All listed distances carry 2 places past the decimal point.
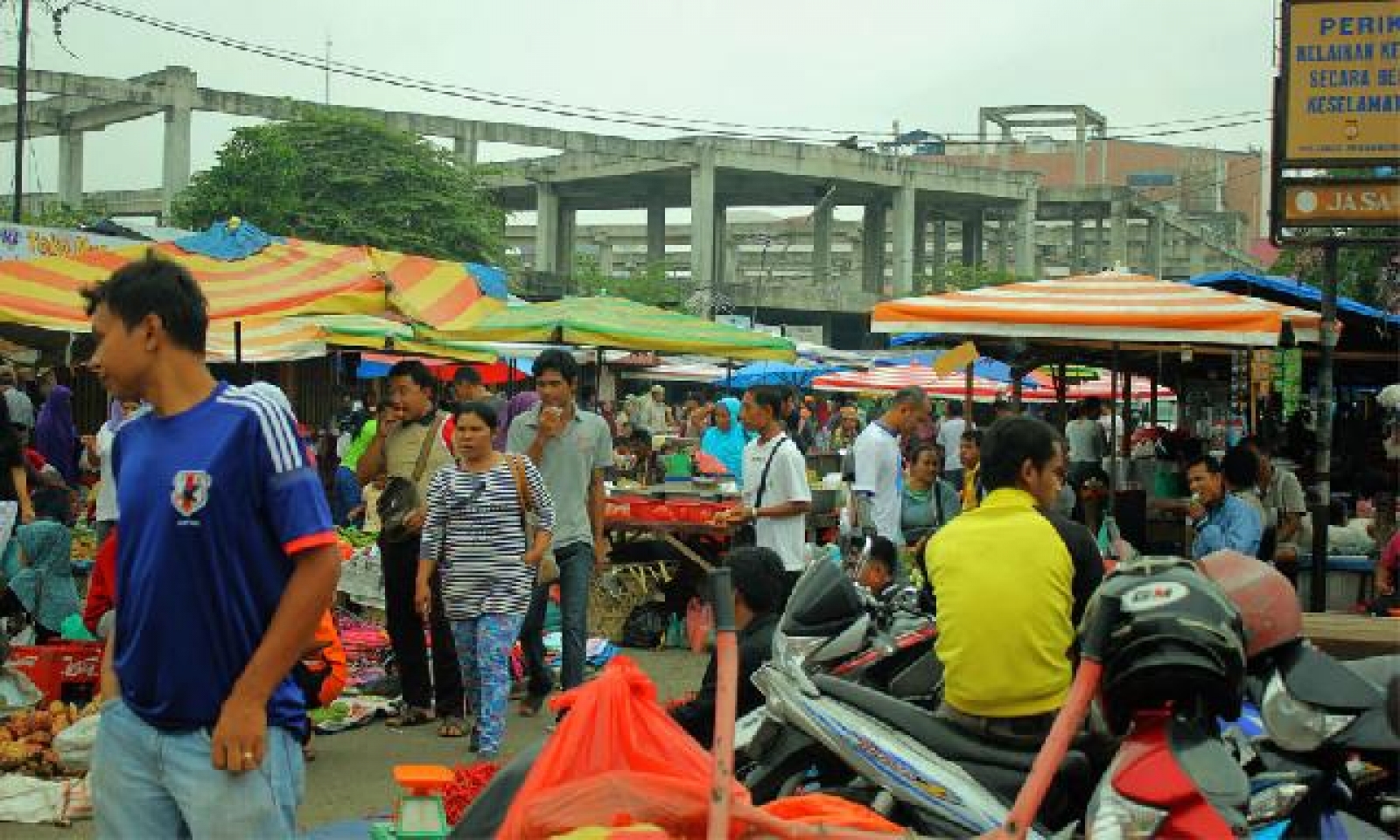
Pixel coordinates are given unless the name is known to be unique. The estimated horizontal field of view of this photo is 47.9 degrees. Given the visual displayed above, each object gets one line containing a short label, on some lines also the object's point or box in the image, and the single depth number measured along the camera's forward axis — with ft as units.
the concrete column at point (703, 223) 201.67
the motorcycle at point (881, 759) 14.71
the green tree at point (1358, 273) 84.79
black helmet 12.16
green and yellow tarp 38.65
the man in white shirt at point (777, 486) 30.50
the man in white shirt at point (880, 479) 36.52
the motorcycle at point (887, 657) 19.27
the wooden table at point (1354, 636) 19.47
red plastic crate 27.25
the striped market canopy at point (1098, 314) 30.55
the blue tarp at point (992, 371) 90.40
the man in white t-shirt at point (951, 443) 60.20
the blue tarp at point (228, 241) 33.19
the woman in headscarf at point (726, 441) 51.80
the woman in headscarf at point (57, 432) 52.70
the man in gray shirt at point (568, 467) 28.27
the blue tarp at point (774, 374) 98.99
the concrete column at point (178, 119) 161.79
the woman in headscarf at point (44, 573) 31.53
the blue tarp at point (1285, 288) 44.14
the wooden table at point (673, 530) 37.93
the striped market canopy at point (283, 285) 30.78
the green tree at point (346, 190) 139.64
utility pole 84.74
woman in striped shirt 24.66
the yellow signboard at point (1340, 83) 36.35
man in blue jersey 10.61
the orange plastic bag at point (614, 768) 11.71
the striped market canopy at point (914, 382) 90.99
